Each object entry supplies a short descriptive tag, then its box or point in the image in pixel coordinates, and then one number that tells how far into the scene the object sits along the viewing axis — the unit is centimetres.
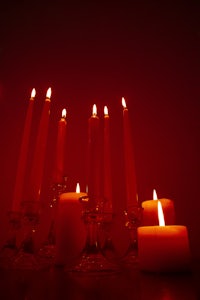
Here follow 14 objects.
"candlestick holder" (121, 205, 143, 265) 49
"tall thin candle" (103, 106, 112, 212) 58
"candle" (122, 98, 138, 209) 51
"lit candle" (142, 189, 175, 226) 54
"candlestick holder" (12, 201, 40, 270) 43
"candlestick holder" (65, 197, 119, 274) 36
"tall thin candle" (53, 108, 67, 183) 58
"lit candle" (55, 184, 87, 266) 47
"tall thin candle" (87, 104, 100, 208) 40
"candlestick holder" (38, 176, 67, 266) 52
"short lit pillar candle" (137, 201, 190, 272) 39
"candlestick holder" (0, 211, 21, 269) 51
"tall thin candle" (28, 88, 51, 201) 46
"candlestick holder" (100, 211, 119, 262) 50
